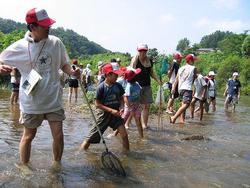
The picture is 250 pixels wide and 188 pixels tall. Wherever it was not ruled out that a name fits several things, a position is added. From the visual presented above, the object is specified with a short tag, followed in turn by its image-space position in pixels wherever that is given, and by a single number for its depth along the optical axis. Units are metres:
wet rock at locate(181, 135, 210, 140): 5.13
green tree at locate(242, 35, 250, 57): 36.79
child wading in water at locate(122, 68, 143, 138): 4.80
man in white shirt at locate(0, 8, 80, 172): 2.96
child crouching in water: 3.91
